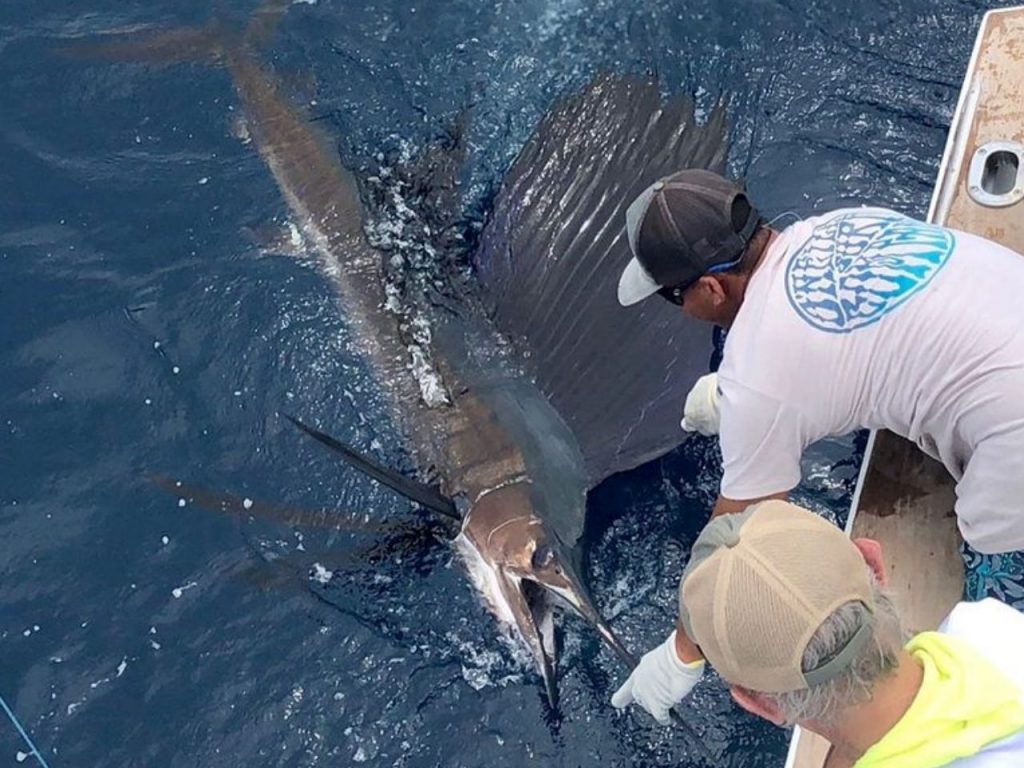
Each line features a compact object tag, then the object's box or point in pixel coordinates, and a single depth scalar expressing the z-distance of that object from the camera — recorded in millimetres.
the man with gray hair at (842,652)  1529
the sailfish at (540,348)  3541
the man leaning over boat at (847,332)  2387
